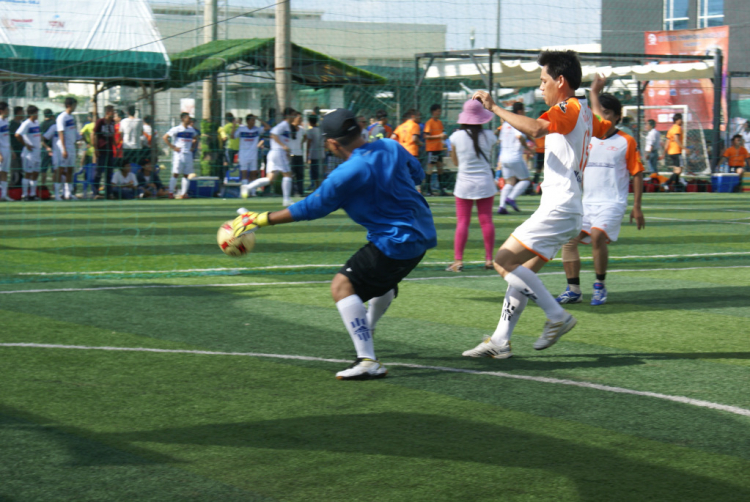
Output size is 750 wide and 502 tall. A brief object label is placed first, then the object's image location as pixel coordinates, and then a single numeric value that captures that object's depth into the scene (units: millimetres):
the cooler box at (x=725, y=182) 26734
